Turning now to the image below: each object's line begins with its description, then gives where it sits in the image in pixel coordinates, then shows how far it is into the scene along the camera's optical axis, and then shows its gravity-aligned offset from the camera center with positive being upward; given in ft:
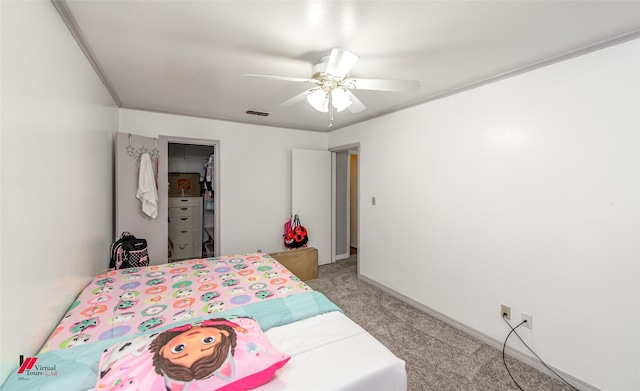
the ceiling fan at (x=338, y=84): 5.33 +2.53
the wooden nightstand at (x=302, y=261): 12.00 -3.15
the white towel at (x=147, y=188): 9.87 +0.21
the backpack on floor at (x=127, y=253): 8.79 -2.03
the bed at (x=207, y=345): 3.28 -2.41
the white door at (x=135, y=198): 9.67 -0.13
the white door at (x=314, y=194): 14.15 +0.01
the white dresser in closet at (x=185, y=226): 15.38 -1.96
